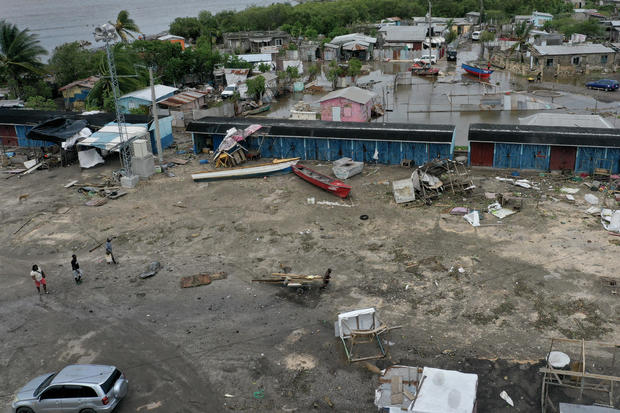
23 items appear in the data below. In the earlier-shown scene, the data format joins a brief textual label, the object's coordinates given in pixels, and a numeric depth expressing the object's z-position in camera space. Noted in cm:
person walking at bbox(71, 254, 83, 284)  2073
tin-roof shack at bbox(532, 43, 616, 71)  5838
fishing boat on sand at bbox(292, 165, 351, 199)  2727
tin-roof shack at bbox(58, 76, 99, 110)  5134
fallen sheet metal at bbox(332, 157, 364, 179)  2994
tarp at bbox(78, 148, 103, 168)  3416
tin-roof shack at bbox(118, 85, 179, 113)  4328
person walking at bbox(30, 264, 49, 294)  2002
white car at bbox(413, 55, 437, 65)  6794
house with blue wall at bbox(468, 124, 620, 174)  2825
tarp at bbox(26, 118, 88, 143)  3431
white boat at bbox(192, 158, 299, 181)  3078
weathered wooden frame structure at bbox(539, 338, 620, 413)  1327
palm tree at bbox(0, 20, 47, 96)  4603
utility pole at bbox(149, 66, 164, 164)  3409
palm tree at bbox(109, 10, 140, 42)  5053
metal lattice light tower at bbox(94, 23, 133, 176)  2978
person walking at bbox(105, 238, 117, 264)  2225
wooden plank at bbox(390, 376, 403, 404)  1318
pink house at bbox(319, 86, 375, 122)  4022
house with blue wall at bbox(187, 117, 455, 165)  3103
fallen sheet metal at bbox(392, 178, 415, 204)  2648
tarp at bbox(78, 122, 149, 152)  3212
